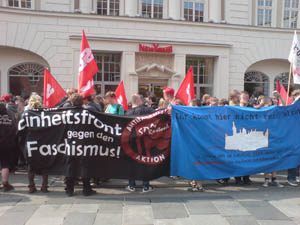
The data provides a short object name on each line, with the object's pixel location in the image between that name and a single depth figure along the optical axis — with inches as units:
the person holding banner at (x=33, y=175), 216.0
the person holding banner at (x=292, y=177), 242.1
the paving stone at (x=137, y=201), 197.3
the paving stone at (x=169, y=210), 174.2
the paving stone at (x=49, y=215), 164.9
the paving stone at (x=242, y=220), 164.6
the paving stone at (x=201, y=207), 180.7
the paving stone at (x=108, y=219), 164.7
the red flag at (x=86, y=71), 241.4
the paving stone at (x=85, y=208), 181.3
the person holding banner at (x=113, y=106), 268.4
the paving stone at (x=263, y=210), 173.5
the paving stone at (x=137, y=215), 167.2
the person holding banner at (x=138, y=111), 225.3
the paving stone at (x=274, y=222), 164.4
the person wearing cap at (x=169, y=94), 261.7
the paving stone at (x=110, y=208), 181.6
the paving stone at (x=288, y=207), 180.1
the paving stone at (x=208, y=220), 164.6
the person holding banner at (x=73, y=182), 211.3
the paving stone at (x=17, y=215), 165.2
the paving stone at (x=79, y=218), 164.4
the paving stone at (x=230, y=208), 179.6
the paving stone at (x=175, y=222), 164.4
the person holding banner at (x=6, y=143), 222.4
